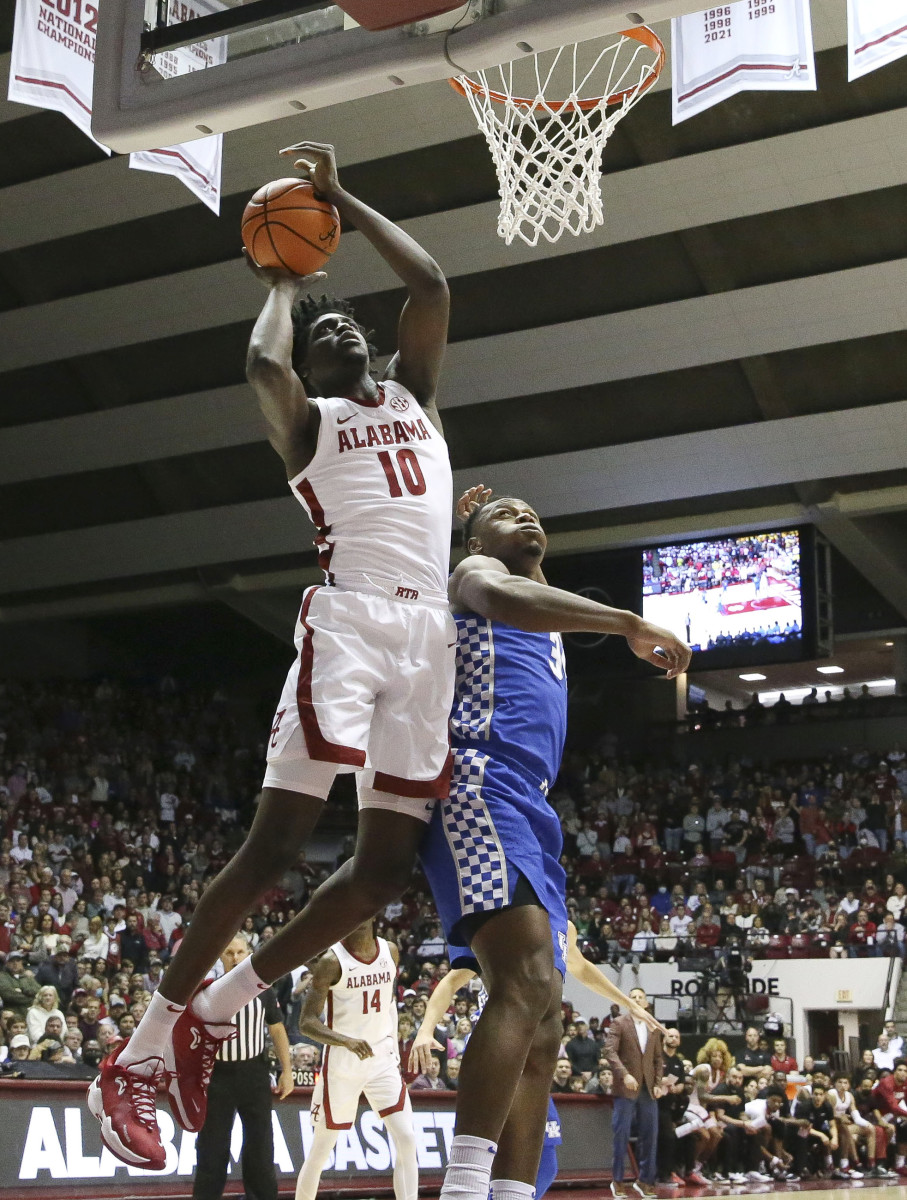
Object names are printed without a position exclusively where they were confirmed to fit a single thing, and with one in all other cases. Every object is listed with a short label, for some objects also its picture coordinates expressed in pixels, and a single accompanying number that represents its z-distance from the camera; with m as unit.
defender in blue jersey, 3.61
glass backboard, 4.49
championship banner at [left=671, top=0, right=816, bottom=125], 12.26
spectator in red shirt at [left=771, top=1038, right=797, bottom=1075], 15.29
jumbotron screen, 22.14
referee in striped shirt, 8.00
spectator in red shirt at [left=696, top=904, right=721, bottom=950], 19.97
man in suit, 12.24
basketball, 4.27
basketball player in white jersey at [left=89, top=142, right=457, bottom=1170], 3.87
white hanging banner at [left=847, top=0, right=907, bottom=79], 11.98
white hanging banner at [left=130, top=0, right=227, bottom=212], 12.14
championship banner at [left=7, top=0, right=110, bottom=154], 11.63
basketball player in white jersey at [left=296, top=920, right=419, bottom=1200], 7.98
